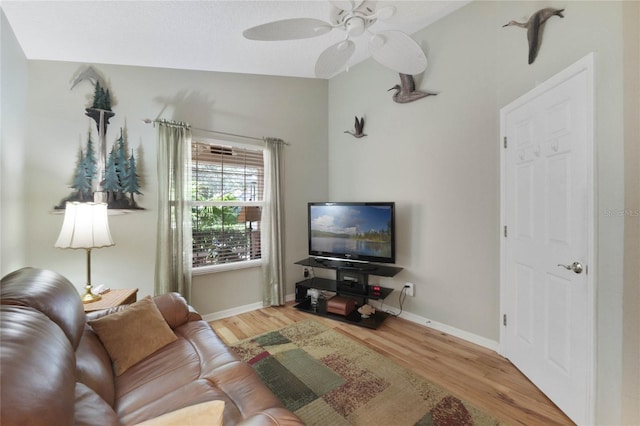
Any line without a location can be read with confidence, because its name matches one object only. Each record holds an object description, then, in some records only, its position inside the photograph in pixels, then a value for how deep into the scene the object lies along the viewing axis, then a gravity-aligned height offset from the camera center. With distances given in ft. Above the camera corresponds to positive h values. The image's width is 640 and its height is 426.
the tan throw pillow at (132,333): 4.80 -2.32
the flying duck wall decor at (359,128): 11.22 +3.60
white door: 4.89 -0.61
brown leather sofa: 2.12 -2.20
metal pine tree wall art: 7.74 +1.46
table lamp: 6.16 -0.38
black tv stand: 9.48 -2.92
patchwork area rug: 5.25 -4.06
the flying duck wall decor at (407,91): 9.22 +4.37
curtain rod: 8.59 +3.08
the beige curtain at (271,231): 11.03 -0.77
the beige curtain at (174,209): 8.67 +0.15
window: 9.91 +0.41
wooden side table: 6.23 -2.18
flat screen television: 9.58 -0.74
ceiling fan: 4.90 +3.63
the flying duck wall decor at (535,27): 5.91 +4.29
